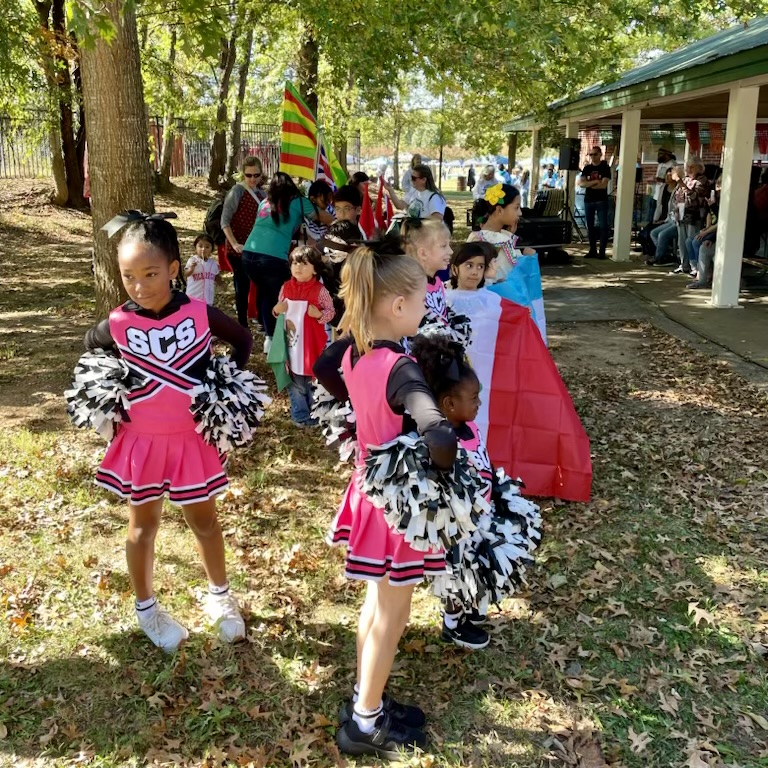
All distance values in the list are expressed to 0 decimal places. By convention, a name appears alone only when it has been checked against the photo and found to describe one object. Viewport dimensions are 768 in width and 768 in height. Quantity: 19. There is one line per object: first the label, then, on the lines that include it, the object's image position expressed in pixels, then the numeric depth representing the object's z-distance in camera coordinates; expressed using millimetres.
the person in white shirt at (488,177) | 18891
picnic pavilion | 9945
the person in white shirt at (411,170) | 11258
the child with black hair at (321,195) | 8203
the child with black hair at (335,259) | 5895
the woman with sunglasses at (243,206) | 8242
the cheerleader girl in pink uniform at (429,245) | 4254
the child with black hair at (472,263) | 4707
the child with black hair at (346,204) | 7422
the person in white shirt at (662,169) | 15878
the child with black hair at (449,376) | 2887
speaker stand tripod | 17266
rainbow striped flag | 8453
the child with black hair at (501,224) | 5543
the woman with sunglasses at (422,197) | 10617
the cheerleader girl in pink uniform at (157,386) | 3125
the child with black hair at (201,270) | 8055
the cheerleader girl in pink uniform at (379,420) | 2564
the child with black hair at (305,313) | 5828
